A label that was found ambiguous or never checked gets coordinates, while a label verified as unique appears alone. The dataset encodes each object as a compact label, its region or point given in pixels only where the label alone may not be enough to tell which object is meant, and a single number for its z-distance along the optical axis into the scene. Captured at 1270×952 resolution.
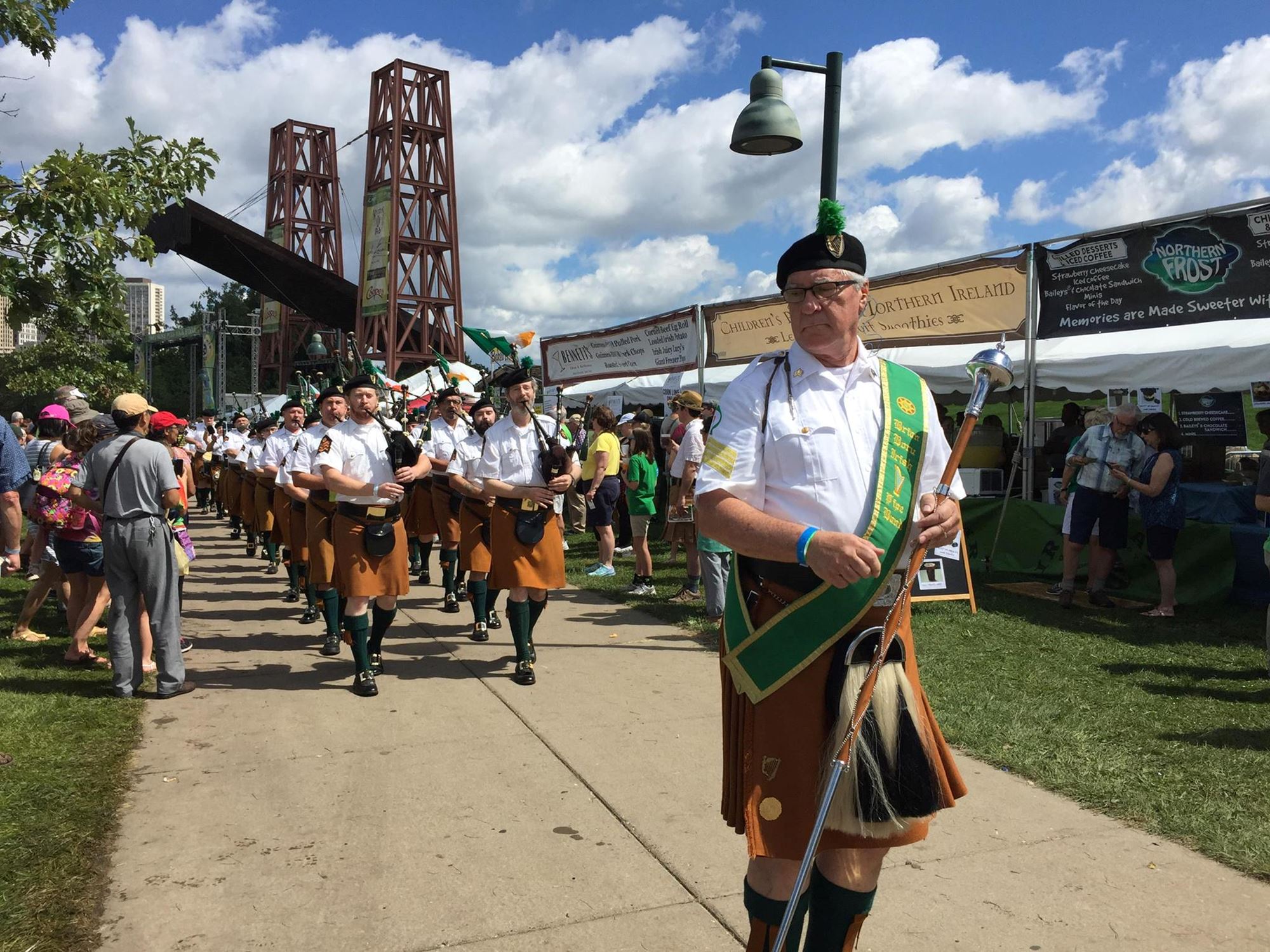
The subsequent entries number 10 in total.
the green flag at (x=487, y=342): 7.10
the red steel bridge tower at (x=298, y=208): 42.34
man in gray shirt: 5.81
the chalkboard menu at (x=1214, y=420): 10.62
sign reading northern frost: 8.16
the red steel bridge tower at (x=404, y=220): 29.64
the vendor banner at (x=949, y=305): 9.76
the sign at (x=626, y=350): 13.94
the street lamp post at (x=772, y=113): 6.98
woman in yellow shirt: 10.54
